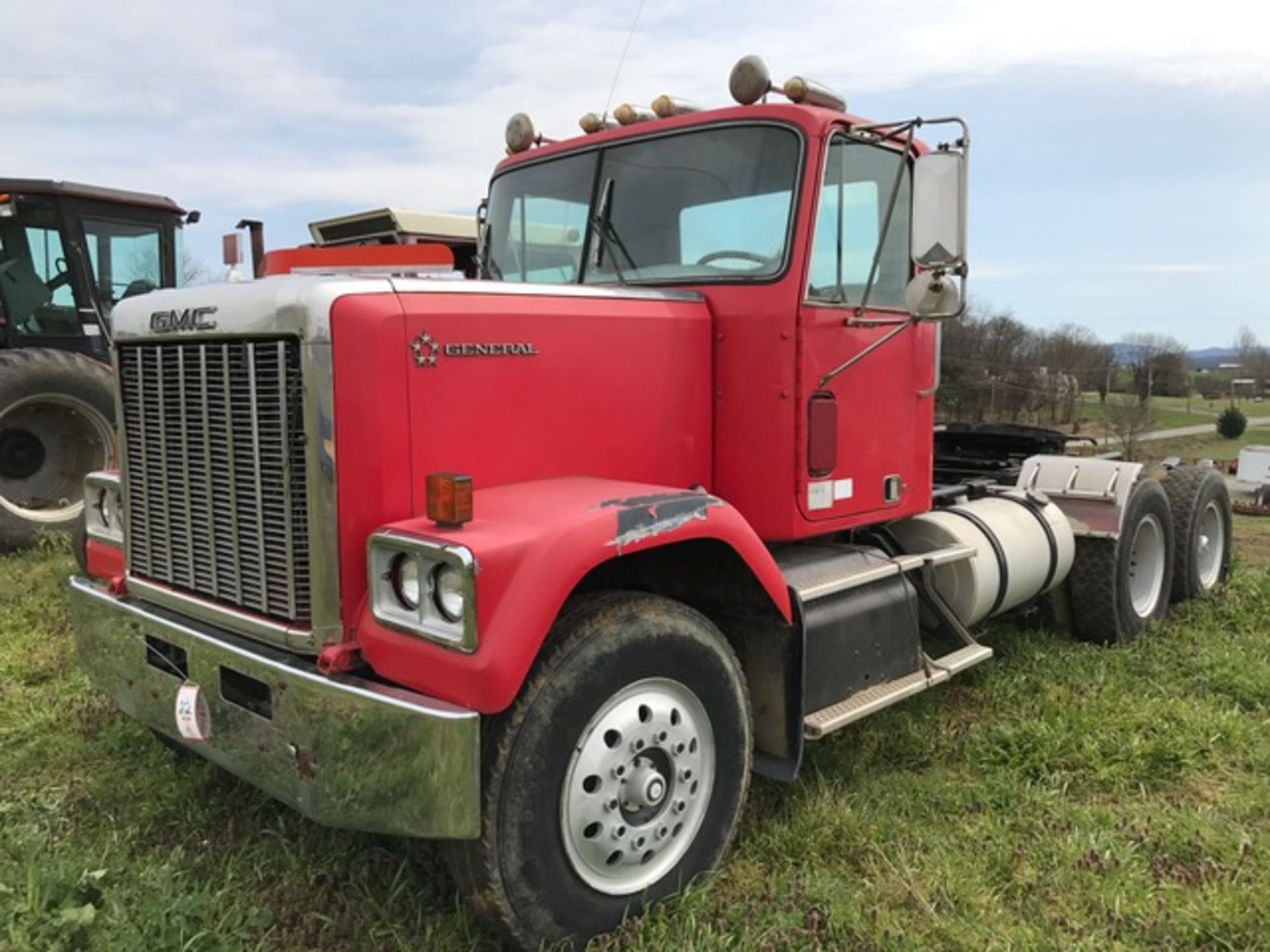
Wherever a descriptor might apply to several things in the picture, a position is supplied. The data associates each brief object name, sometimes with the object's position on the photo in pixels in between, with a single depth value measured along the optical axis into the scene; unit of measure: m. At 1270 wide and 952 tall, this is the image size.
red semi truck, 2.66
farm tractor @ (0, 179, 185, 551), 7.69
